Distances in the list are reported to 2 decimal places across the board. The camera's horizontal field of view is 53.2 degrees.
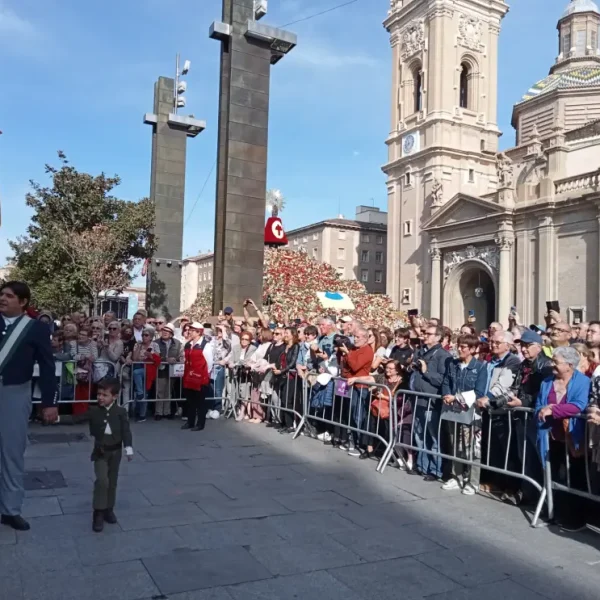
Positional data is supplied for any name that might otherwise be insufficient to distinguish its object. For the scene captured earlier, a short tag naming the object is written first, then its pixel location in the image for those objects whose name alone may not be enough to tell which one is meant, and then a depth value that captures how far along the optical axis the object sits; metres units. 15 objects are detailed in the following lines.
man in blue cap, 5.96
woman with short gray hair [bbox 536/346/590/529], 5.32
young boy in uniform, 5.03
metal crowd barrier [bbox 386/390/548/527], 5.98
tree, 20.47
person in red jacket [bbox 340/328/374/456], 8.36
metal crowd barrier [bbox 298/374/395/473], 7.91
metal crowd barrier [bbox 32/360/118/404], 10.08
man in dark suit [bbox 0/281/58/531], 4.93
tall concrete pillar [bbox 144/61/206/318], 23.19
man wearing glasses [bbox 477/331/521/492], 6.30
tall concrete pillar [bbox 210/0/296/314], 15.48
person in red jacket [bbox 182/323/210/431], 9.79
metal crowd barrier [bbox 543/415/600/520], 5.14
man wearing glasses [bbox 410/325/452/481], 7.11
